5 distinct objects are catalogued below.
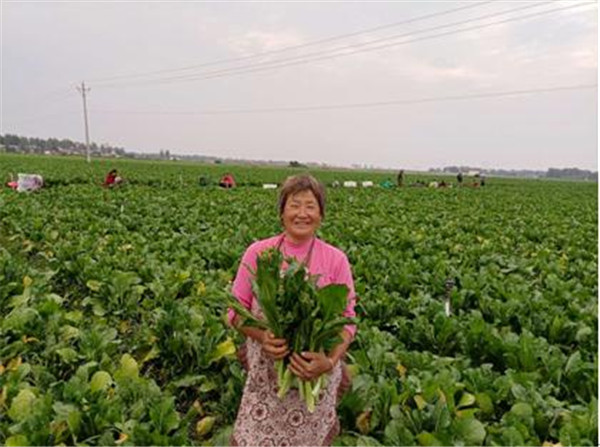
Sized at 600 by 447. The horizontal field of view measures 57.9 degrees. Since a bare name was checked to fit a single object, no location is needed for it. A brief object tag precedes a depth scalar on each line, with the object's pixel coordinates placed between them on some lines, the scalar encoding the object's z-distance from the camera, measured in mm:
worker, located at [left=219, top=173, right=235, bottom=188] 25734
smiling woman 2742
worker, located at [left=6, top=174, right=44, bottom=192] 17188
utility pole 60569
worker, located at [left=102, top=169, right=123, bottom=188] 20822
